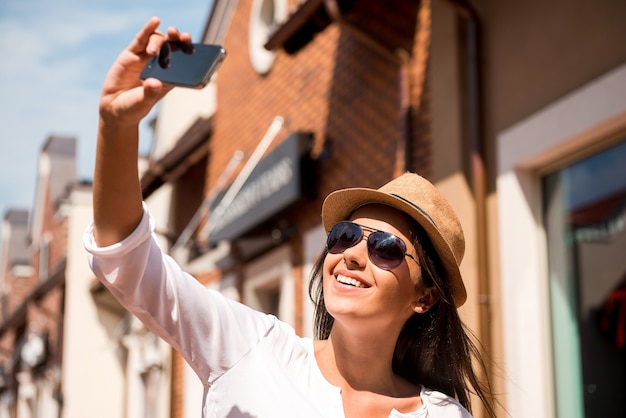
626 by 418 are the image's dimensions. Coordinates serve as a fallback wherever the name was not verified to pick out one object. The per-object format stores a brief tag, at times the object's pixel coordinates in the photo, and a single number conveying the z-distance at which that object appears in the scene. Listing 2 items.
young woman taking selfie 2.37
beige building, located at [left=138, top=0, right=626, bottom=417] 5.79
